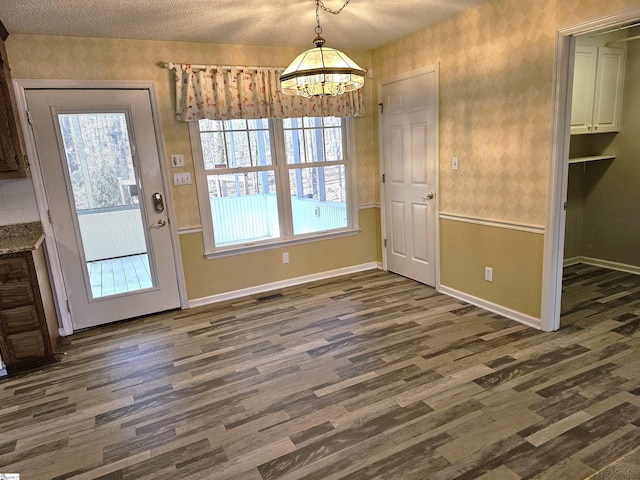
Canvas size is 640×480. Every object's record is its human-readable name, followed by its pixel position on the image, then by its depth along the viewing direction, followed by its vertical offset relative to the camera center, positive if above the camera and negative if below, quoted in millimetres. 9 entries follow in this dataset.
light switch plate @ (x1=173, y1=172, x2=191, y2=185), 3840 -130
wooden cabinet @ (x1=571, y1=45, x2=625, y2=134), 3984 +456
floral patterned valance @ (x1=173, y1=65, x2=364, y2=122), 3688 +568
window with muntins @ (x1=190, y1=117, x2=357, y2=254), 4016 -229
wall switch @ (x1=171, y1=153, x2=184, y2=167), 3801 +39
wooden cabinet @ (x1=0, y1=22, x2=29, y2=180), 3010 +323
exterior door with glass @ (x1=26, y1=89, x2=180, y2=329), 3428 -251
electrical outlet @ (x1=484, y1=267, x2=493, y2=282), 3555 -1089
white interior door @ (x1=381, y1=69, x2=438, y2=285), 3943 -235
